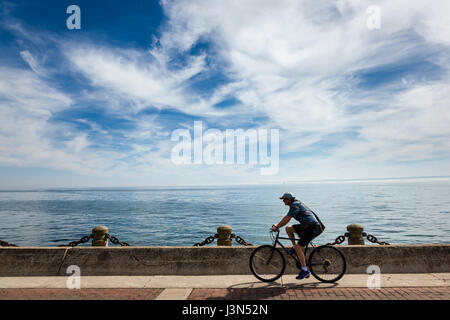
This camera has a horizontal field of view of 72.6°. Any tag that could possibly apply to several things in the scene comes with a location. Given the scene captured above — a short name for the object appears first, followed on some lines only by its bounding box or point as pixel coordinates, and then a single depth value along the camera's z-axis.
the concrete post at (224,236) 7.98
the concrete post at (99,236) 8.12
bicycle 6.29
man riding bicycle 6.05
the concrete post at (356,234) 7.86
